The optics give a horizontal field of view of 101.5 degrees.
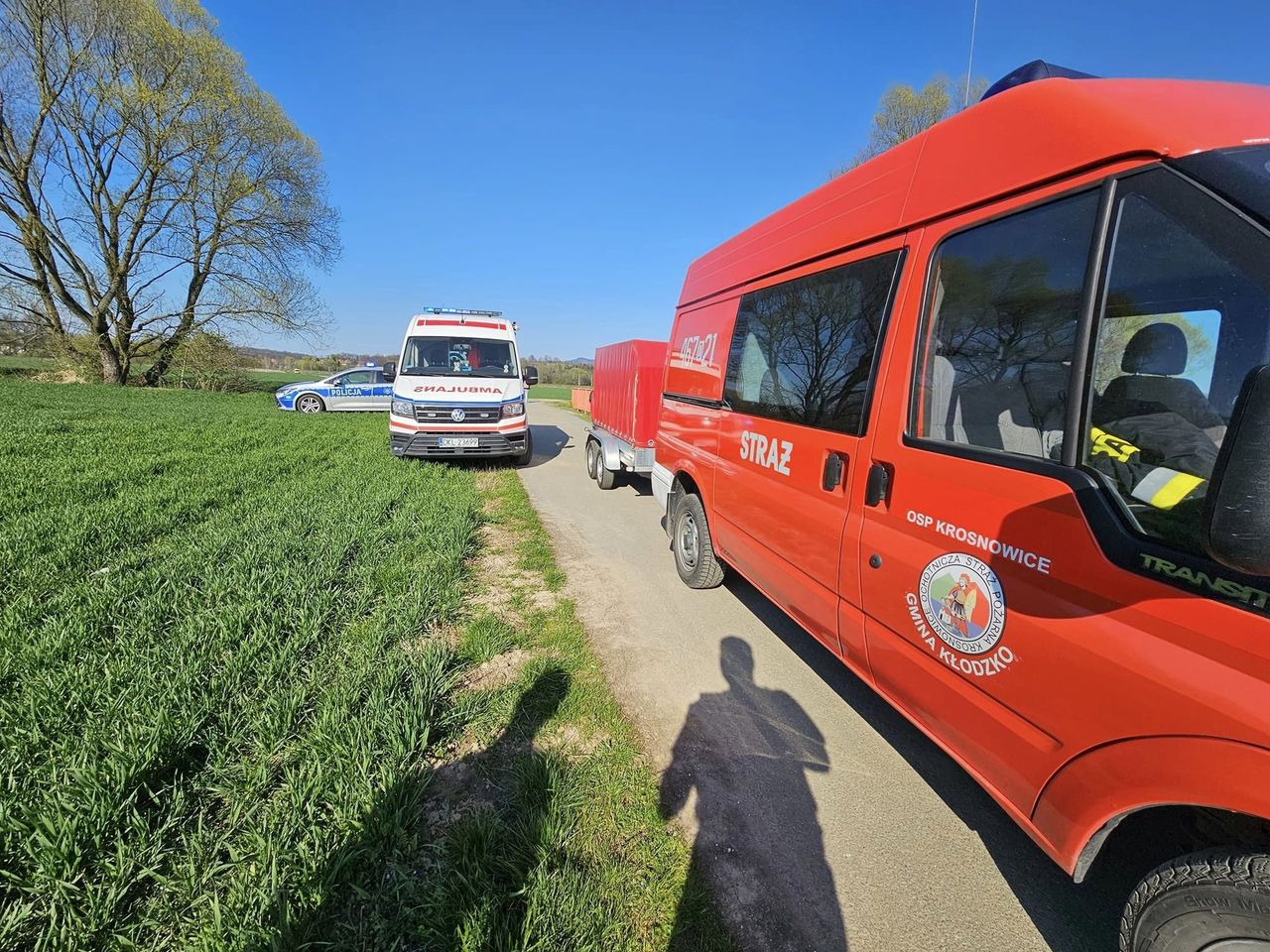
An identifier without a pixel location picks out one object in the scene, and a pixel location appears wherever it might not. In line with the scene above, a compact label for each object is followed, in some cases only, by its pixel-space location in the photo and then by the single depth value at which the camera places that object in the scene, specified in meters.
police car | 18.09
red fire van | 1.18
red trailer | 7.06
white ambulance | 8.35
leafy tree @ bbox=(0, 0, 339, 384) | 19.22
